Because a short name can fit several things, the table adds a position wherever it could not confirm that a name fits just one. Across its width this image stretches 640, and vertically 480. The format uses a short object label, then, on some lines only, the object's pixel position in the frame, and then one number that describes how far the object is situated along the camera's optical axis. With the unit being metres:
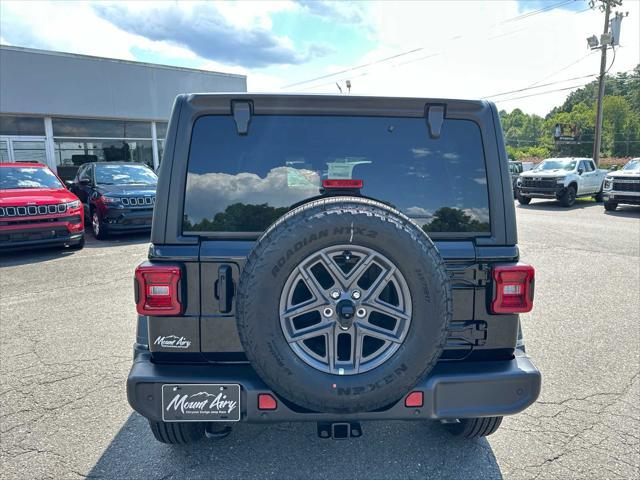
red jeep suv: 7.65
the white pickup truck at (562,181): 17.16
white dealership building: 15.75
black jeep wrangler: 1.82
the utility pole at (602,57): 23.06
